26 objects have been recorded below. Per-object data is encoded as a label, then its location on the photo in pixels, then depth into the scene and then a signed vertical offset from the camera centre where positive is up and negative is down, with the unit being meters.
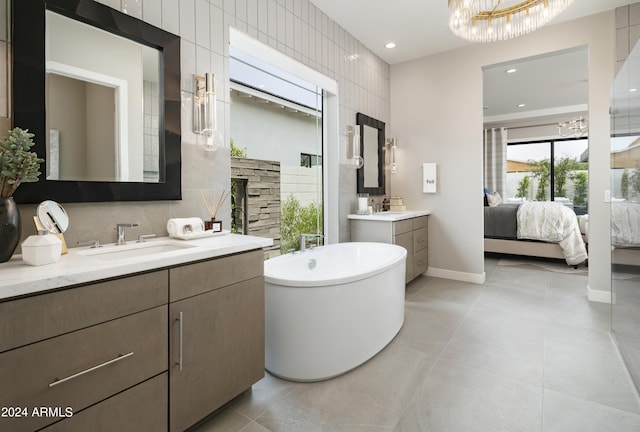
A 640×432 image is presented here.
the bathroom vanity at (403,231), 3.45 -0.20
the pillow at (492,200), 5.71 +0.22
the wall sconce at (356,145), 3.61 +0.75
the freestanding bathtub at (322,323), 1.91 -0.66
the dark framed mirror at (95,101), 1.44 +0.58
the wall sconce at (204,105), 2.06 +0.69
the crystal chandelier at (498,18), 2.25 +1.41
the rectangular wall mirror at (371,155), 3.90 +0.73
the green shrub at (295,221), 3.14 -0.08
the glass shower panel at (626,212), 1.89 +0.00
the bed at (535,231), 4.64 -0.28
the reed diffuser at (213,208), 2.05 +0.04
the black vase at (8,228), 1.17 -0.05
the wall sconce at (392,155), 4.42 +0.79
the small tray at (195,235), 1.85 -0.12
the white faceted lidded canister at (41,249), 1.14 -0.12
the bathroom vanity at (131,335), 0.98 -0.45
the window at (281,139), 2.70 +0.69
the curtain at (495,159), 7.87 +1.30
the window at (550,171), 7.52 +0.99
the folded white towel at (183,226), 1.86 -0.07
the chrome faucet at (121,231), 1.66 -0.08
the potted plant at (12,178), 1.18 +0.14
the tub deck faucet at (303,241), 2.81 -0.23
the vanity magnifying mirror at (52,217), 1.25 -0.01
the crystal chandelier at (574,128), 6.52 +1.79
